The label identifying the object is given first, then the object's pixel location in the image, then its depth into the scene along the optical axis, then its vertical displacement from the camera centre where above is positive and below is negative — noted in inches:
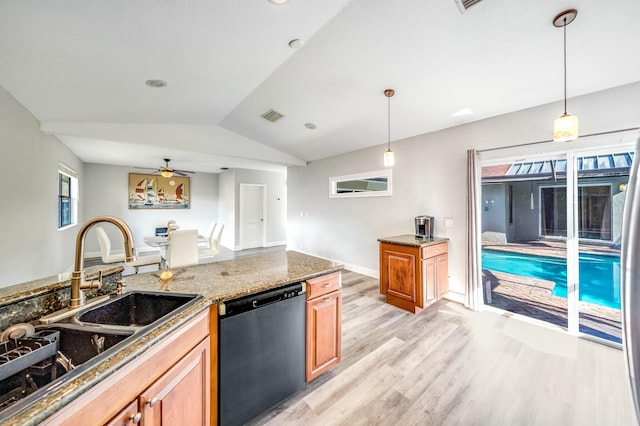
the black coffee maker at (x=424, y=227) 141.8 -6.7
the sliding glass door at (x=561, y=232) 100.7 -8.1
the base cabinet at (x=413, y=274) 121.0 -29.9
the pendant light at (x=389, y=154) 115.6 +28.5
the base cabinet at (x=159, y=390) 28.7 -24.7
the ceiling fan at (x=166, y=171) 208.3 +37.1
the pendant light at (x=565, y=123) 70.1 +26.7
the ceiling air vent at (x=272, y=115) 149.0 +61.5
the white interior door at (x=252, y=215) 287.7 +0.6
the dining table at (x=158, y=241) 171.3 -18.2
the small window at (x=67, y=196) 173.0 +14.9
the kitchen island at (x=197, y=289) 24.9 -16.9
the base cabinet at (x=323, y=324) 70.9 -32.0
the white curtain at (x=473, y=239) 125.5 -12.0
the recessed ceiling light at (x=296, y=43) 86.8 +60.8
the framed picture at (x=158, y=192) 275.1 +27.4
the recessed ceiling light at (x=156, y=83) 104.9 +56.5
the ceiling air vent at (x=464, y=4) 68.7 +58.8
